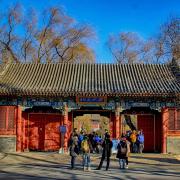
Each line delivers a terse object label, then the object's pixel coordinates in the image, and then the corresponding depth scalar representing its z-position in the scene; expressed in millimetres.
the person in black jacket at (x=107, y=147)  11336
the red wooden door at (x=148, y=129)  18175
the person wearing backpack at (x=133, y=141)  17282
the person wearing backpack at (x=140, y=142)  17187
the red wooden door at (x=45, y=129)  18218
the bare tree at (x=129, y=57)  34795
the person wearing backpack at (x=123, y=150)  11680
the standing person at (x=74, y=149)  11487
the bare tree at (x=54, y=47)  31991
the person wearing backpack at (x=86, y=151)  11240
